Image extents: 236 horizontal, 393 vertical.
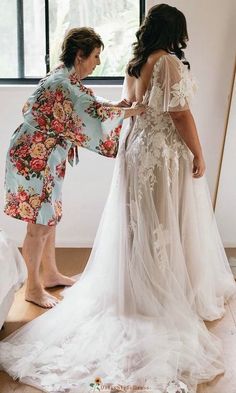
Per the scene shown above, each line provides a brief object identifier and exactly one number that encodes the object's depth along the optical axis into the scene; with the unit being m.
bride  2.24
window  3.48
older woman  2.53
